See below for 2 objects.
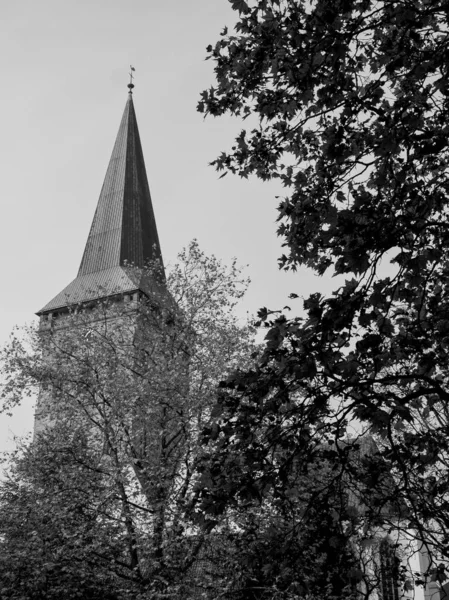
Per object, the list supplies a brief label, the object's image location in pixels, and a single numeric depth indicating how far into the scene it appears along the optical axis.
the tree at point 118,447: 15.84
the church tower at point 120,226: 43.88
